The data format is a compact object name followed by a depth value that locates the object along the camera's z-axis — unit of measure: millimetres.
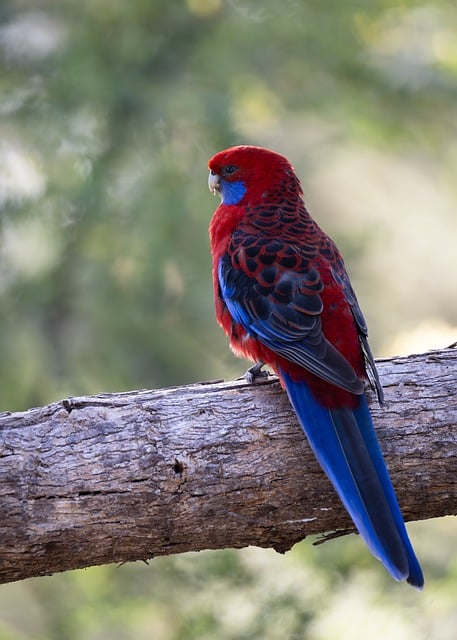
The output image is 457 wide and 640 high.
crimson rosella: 5410
